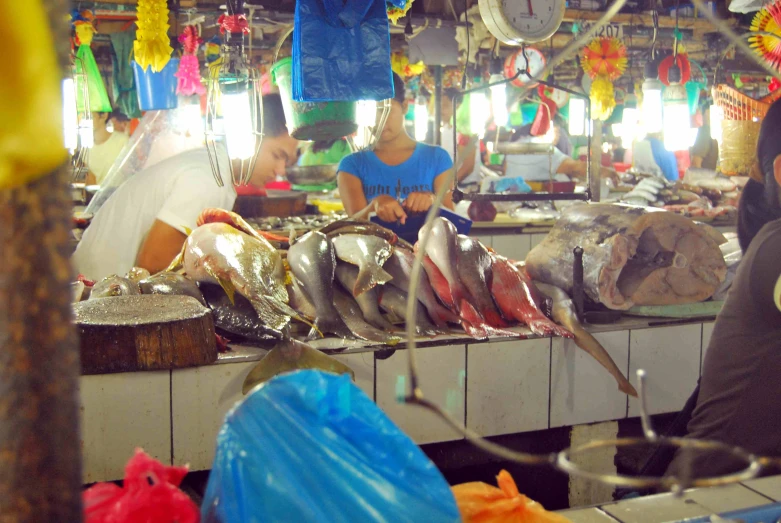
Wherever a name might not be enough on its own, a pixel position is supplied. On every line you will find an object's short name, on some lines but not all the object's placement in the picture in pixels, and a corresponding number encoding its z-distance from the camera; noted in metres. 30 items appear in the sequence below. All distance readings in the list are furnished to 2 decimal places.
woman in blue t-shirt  5.16
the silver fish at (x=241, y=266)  3.13
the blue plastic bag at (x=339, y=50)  3.18
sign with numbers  7.90
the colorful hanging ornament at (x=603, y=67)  7.30
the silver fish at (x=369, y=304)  3.39
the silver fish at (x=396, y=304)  3.42
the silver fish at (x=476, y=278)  3.50
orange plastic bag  1.56
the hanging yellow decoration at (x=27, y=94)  0.79
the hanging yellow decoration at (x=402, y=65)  8.04
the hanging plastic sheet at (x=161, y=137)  7.05
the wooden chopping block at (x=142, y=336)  2.76
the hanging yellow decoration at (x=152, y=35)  4.66
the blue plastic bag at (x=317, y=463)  1.28
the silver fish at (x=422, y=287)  3.47
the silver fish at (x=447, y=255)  3.45
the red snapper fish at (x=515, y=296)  3.50
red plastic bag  1.35
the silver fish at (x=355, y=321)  3.19
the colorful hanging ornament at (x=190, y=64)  6.12
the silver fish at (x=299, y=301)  3.34
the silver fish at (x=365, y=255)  3.30
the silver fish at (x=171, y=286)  3.29
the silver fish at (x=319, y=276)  3.28
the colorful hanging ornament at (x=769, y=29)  3.64
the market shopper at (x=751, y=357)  2.40
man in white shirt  4.53
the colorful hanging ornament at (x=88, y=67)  6.37
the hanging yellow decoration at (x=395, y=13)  4.36
